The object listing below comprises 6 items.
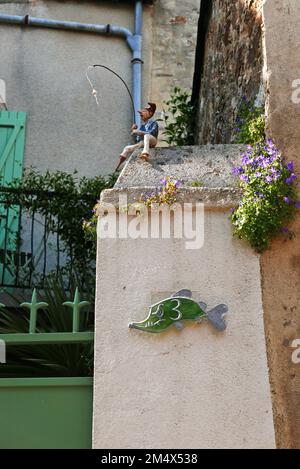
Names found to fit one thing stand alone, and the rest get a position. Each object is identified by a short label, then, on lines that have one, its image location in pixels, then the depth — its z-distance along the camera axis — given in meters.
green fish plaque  3.94
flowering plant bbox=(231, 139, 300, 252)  4.08
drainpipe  8.40
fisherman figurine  4.53
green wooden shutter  6.89
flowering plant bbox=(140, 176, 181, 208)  4.23
